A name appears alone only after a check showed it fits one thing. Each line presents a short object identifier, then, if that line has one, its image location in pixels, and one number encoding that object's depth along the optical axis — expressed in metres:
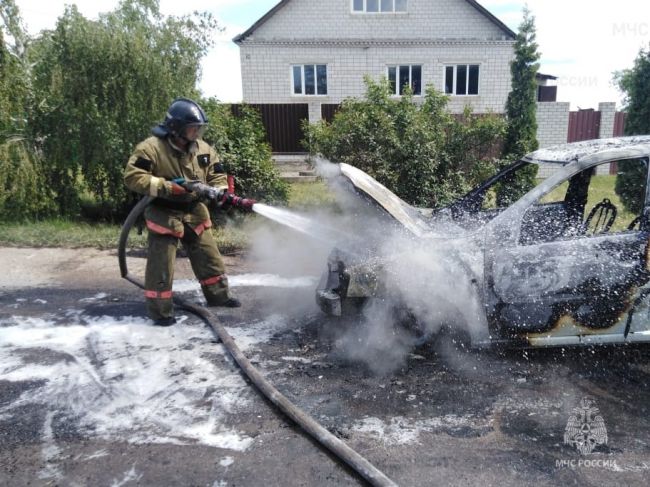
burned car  3.42
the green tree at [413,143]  7.89
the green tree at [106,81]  7.54
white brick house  19.11
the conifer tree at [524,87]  14.05
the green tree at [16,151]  7.89
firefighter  4.38
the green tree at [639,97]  9.70
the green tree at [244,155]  8.45
